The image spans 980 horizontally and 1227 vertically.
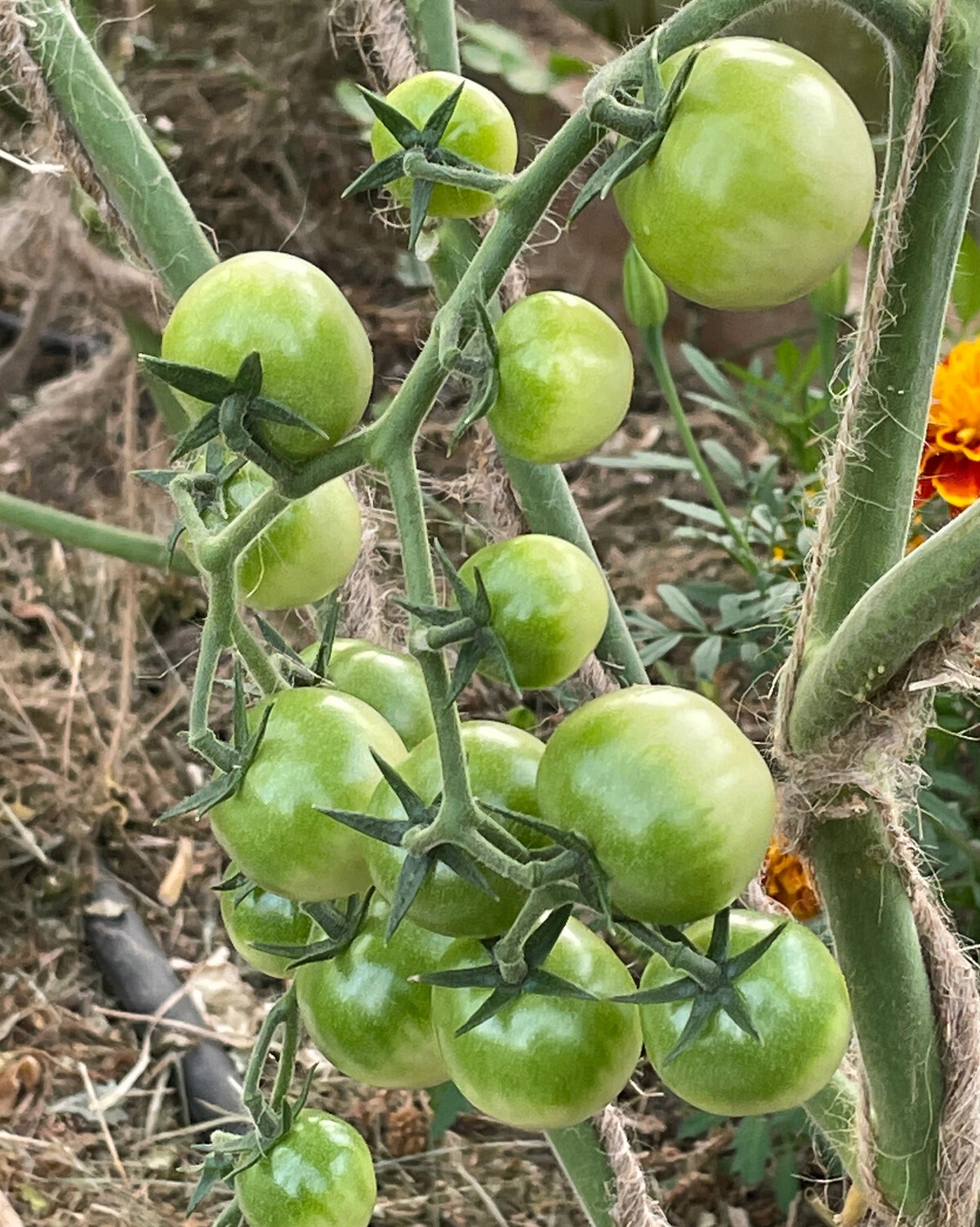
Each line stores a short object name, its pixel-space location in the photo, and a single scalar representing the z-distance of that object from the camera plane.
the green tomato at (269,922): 0.38
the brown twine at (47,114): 0.48
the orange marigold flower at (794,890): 0.64
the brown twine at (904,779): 0.36
